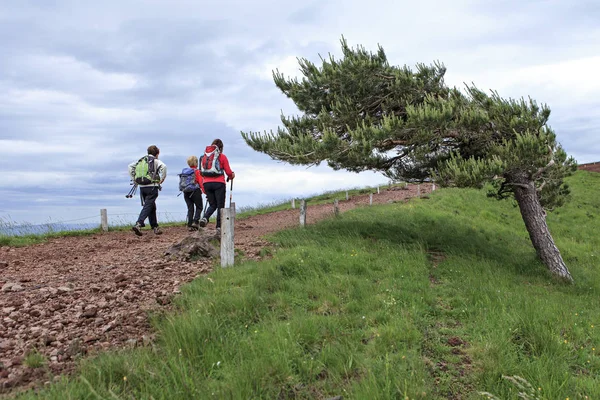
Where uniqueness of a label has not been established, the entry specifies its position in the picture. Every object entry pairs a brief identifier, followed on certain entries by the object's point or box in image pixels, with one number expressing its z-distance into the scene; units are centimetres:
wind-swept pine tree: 1089
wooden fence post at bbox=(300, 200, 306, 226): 1345
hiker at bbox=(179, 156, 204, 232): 1352
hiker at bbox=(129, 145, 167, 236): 1243
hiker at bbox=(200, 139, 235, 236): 1117
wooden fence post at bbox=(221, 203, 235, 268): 811
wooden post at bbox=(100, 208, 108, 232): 1552
